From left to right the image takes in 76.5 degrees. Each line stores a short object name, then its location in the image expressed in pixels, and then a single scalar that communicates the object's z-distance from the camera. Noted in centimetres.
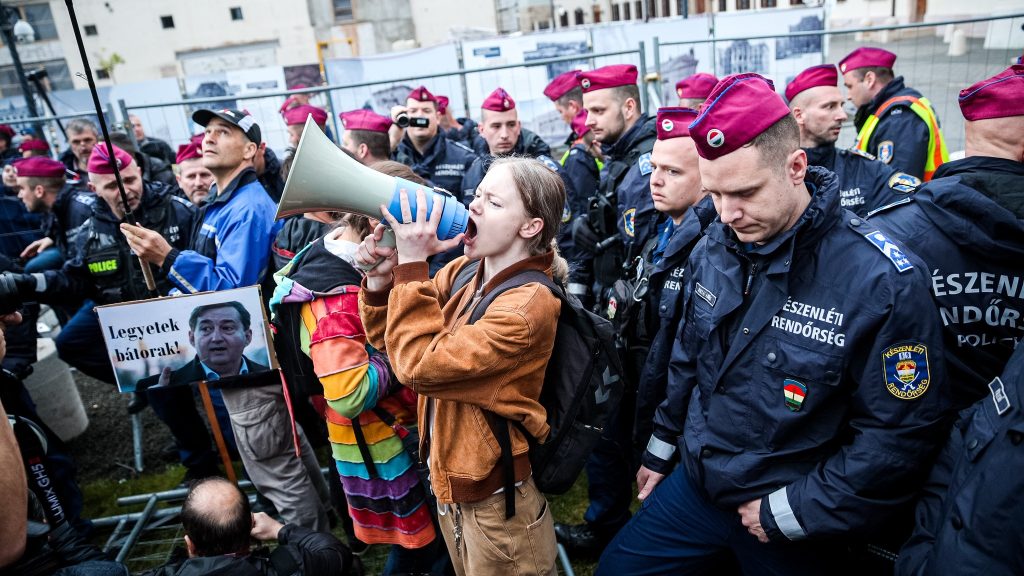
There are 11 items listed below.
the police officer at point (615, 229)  339
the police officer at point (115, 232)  436
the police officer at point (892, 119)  471
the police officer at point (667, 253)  262
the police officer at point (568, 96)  638
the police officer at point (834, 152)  392
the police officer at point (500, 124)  598
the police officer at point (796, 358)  181
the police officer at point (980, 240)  215
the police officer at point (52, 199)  530
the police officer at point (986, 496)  144
